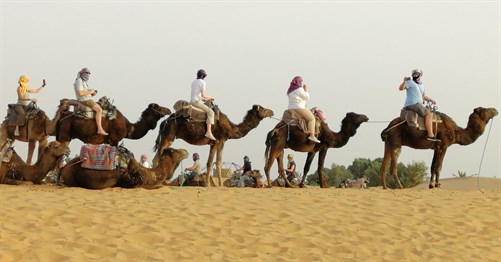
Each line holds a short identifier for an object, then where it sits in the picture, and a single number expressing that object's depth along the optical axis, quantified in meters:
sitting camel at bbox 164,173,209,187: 21.48
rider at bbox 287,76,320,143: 19.84
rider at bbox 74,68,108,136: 18.19
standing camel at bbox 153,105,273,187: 19.77
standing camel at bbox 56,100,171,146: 19.05
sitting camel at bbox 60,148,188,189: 16.34
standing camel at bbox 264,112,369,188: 20.09
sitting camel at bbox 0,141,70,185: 17.34
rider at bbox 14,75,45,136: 19.34
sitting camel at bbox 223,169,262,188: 22.61
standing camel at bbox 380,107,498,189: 20.26
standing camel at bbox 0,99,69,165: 19.53
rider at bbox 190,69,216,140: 19.61
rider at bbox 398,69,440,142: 19.80
